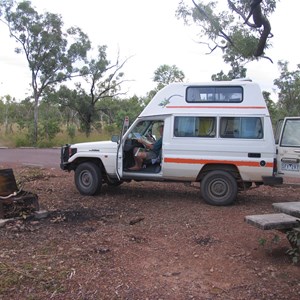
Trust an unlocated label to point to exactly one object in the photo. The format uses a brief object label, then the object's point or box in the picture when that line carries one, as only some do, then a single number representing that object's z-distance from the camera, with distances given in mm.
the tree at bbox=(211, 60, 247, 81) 23656
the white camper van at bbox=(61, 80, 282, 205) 7738
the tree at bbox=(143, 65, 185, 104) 50094
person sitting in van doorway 8523
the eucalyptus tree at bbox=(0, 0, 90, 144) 25484
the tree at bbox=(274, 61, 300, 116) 30906
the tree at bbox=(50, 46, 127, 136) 28453
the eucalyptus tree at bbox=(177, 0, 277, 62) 9384
